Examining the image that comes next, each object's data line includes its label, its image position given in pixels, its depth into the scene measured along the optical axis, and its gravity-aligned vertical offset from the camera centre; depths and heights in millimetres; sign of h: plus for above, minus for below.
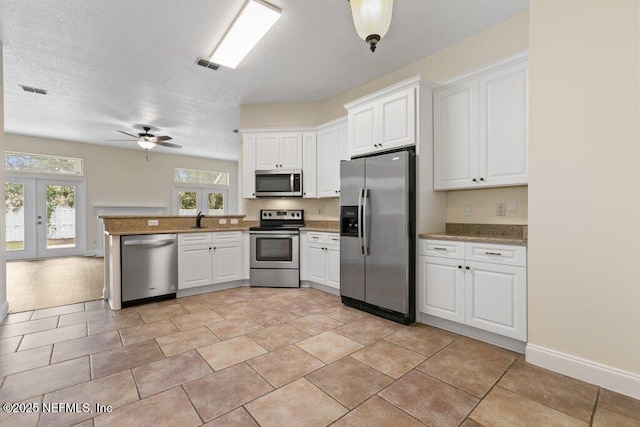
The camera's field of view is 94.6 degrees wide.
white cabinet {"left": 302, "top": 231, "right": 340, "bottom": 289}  3990 -656
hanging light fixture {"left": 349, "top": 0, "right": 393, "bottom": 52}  1733 +1164
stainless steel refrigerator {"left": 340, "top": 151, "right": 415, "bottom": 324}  2982 -251
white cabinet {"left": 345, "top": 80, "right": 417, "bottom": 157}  3062 +1014
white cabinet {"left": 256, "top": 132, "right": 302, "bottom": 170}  4727 +991
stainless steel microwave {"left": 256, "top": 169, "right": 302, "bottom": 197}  4688 +466
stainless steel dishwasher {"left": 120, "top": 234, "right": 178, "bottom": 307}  3523 -688
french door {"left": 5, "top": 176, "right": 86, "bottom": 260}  6836 -117
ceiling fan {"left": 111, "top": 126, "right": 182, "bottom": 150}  6124 +1516
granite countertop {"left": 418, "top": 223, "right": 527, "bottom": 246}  2443 -223
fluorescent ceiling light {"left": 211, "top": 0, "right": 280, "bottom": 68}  2641 +1805
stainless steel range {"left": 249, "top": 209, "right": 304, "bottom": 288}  4406 -682
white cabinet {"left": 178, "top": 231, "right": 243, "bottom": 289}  3969 -673
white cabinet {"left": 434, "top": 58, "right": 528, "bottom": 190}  2605 +779
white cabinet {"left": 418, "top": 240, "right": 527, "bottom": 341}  2354 -655
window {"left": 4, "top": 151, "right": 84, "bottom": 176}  6863 +1193
